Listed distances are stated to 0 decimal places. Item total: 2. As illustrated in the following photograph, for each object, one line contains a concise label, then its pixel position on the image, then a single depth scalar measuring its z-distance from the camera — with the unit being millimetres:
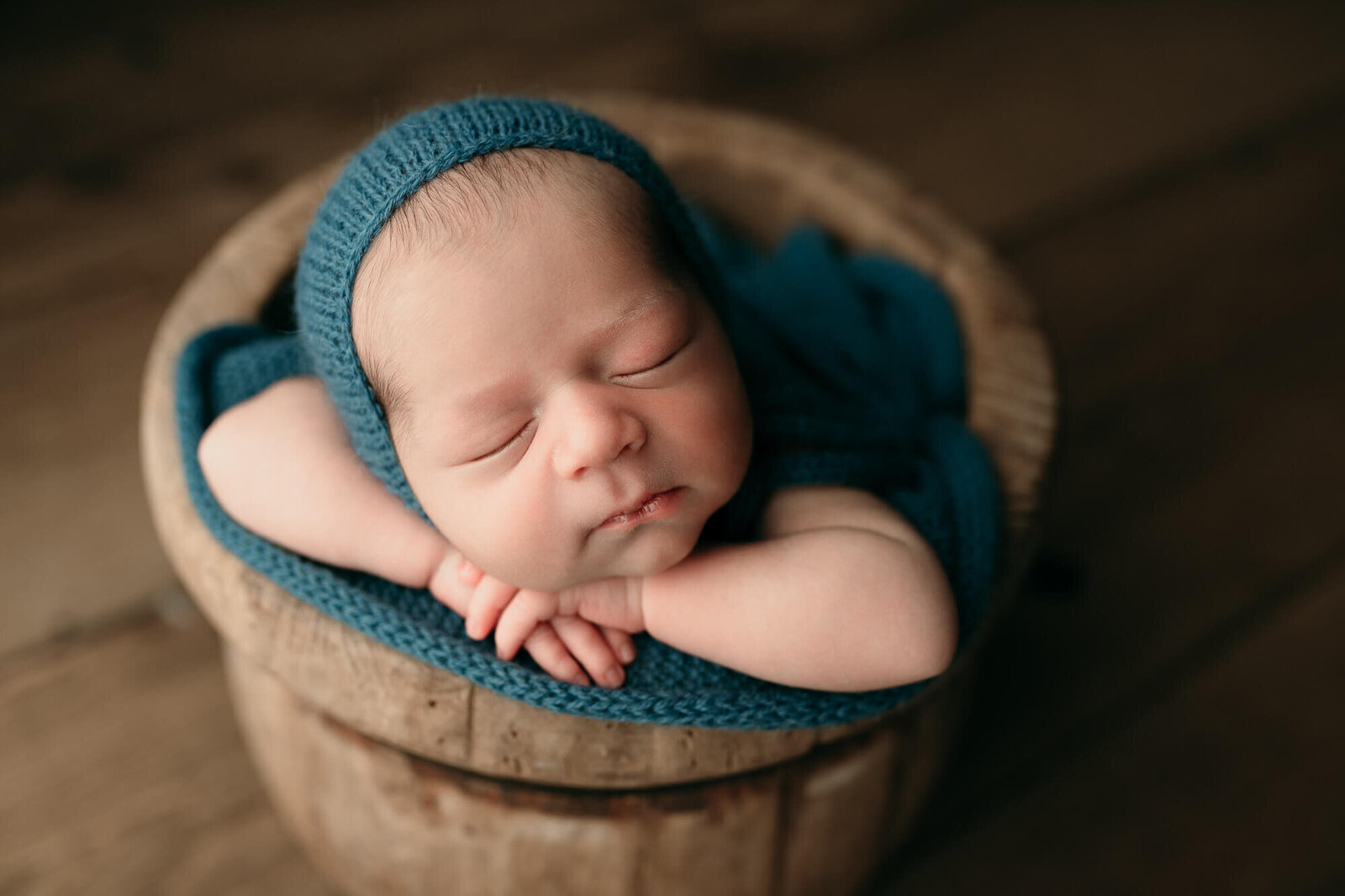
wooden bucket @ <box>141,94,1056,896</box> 677
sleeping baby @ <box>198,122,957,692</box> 617
